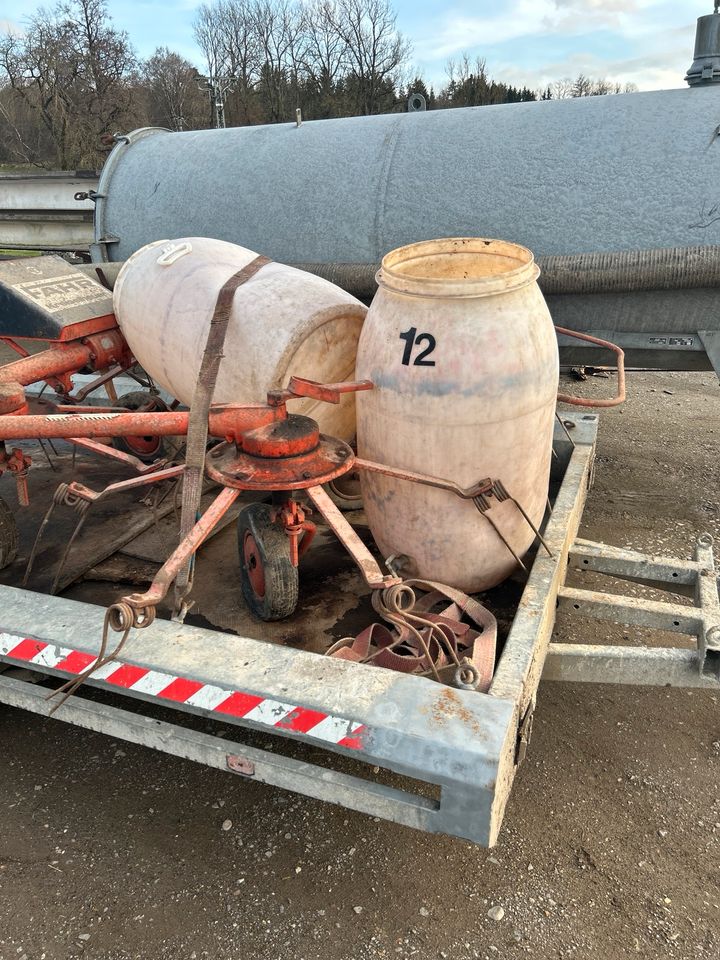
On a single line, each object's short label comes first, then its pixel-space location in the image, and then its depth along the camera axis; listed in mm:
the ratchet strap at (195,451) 2256
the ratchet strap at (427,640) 2145
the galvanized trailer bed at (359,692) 1698
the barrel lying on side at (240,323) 2832
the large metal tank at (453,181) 3719
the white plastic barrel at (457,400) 2387
